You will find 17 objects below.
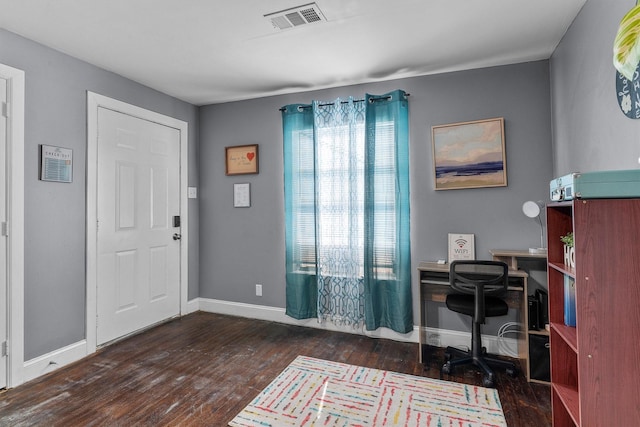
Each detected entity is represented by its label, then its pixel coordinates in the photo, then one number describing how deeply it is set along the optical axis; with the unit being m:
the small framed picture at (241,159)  3.79
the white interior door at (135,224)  3.00
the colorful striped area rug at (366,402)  1.96
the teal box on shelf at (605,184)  1.22
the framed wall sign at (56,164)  2.51
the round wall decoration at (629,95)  1.45
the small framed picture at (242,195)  3.84
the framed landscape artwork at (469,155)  2.88
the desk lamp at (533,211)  2.65
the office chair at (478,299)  2.35
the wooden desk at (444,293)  2.47
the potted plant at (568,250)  1.58
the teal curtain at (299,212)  3.47
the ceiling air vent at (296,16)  2.11
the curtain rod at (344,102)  3.15
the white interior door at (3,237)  2.28
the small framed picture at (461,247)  2.95
